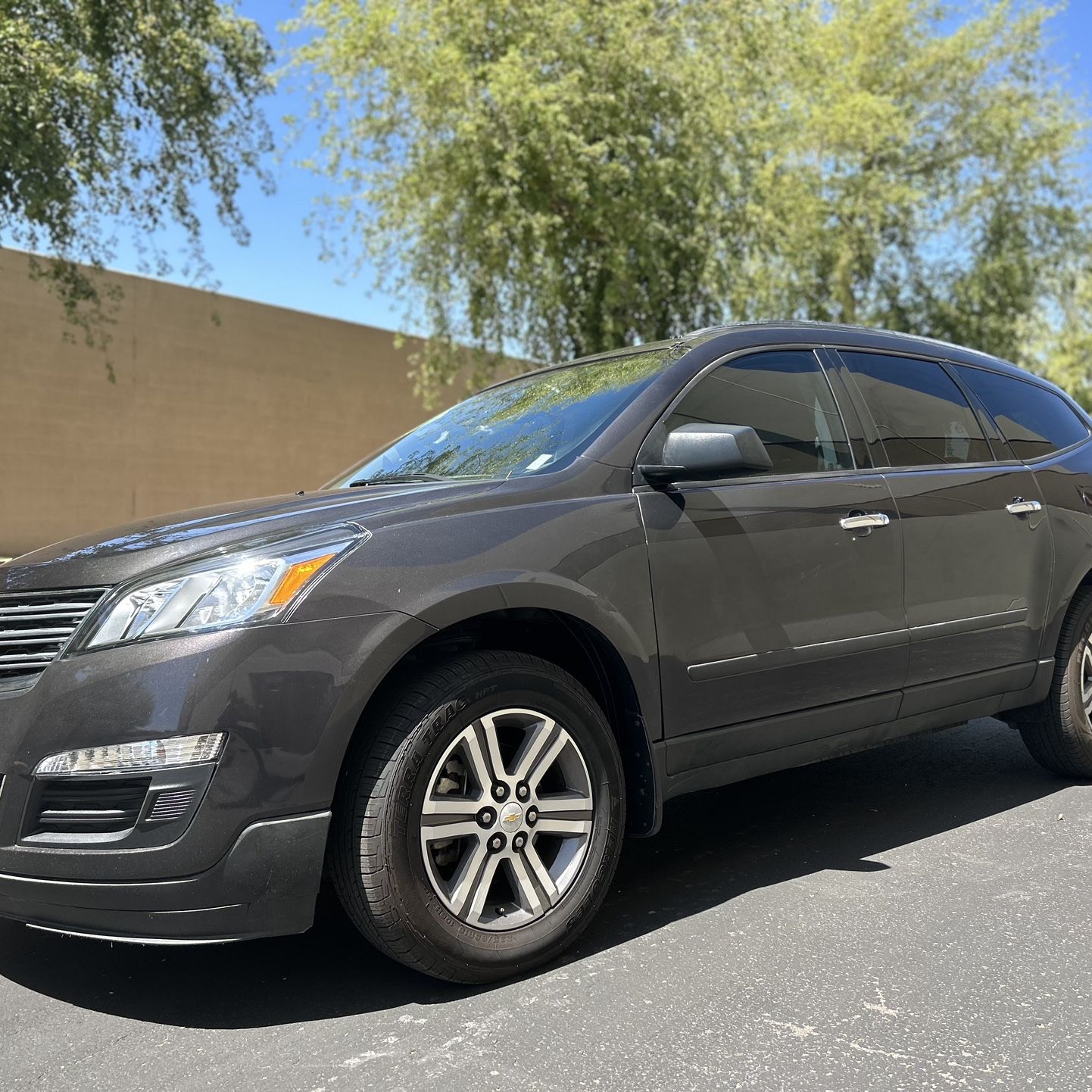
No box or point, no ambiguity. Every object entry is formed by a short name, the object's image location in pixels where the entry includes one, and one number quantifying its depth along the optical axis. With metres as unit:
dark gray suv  2.67
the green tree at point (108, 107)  11.16
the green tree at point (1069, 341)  23.34
